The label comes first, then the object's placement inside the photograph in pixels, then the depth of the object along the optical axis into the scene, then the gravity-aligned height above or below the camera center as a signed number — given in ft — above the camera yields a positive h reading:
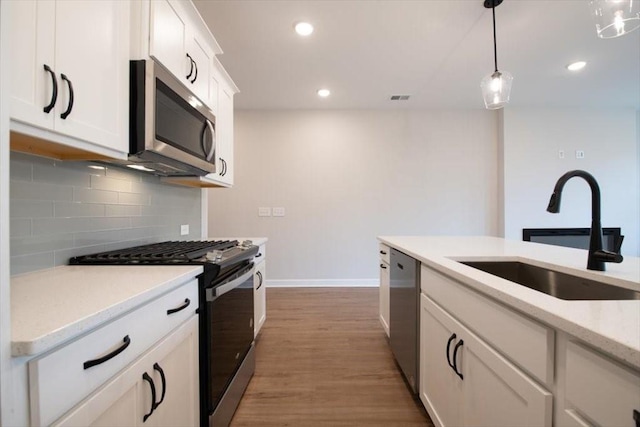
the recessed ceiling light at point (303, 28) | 7.52 +5.18
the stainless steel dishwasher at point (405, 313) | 5.23 -2.01
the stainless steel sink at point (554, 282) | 3.22 -0.89
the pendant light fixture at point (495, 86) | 6.55 +3.14
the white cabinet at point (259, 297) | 7.22 -2.20
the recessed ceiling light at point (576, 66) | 9.76 +5.41
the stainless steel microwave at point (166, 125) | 3.91 +1.48
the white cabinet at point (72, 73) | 2.50 +1.50
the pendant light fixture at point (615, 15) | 4.47 +3.32
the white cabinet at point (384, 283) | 7.43 -1.82
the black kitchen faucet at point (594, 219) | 3.37 -0.01
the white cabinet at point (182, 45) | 4.17 +3.02
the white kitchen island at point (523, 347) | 1.72 -1.09
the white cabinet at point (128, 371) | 1.86 -1.31
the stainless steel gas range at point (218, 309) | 3.93 -1.51
